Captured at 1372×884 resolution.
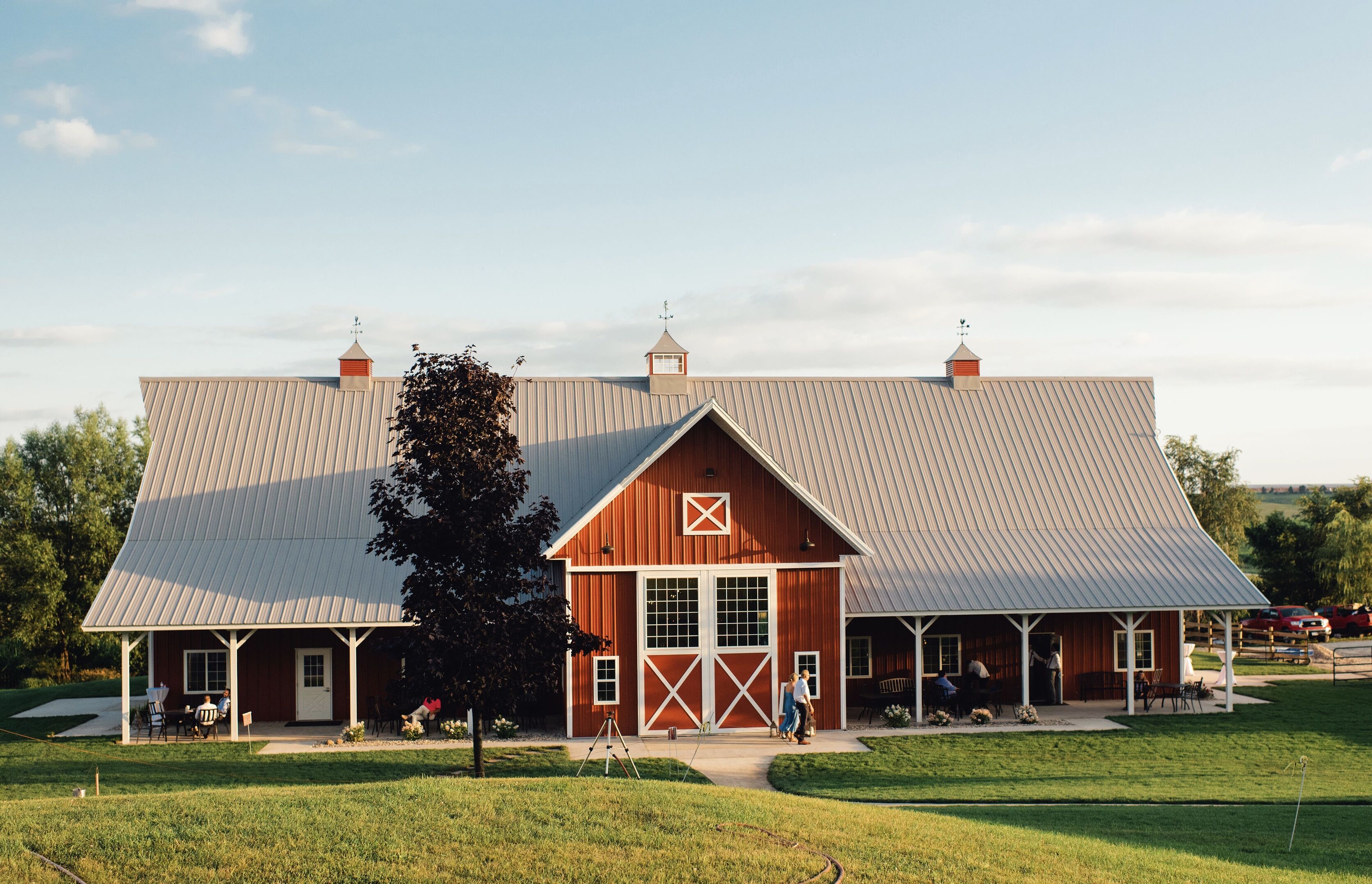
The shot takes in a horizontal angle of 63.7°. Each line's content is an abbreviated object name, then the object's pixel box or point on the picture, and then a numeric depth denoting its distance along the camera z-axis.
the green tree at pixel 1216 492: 52.81
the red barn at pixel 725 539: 23.25
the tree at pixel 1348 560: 47.47
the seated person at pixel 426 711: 23.17
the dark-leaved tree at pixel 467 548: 16.77
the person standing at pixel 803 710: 22.22
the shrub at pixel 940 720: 24.06
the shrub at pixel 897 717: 23.94
